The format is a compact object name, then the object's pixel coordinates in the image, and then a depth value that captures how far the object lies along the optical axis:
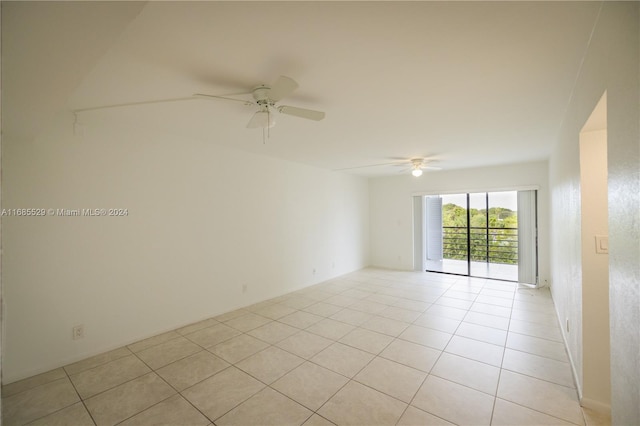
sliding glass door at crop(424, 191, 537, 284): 6.25
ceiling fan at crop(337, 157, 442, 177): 4.67
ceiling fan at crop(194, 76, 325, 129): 1.73
